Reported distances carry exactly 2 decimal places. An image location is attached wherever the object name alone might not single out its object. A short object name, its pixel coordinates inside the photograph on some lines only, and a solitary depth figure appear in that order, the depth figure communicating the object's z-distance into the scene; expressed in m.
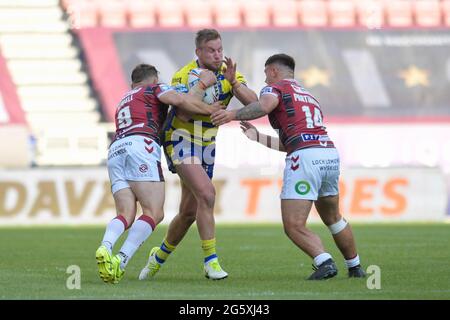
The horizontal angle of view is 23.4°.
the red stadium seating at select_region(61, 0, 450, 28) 28.39
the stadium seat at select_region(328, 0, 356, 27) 28.77
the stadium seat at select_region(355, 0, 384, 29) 28.83
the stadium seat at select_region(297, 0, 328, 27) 28.75
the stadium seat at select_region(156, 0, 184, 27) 28.39
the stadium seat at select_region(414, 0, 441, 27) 28.88
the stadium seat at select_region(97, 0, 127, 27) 28.31
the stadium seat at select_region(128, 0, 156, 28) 28.36
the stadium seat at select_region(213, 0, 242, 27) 28.62
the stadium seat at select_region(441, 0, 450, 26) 28.91
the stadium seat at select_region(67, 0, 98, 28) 28.28
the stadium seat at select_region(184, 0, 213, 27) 28.48
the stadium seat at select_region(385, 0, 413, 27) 28.89
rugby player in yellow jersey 9.06
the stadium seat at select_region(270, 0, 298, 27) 28.72
